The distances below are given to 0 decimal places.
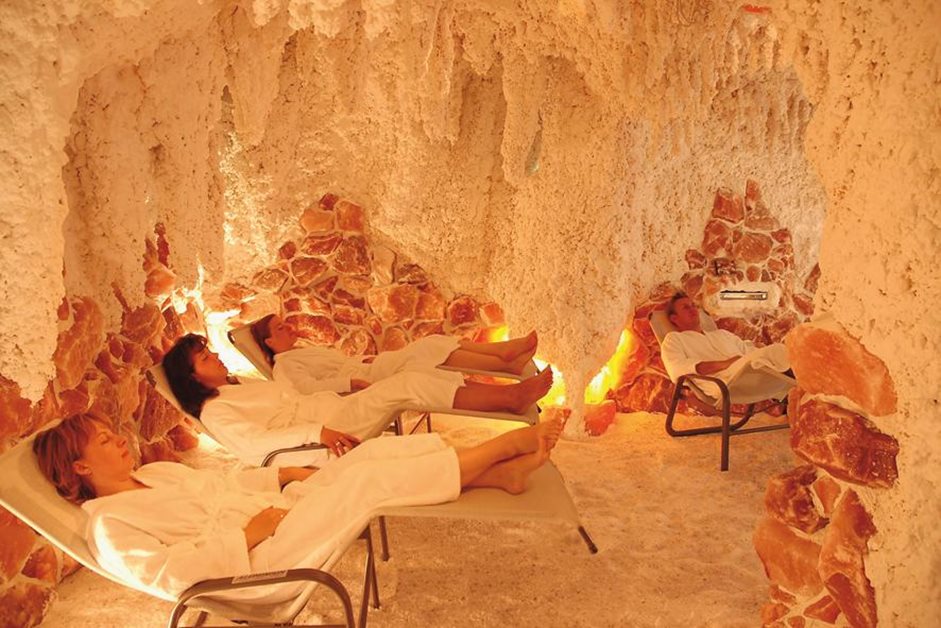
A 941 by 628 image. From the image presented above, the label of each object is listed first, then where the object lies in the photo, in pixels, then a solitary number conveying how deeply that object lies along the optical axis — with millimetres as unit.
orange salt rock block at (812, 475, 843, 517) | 1463
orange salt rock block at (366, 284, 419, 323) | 4363
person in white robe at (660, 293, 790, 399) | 3385
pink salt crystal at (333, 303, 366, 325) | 4359
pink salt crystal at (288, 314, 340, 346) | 4340
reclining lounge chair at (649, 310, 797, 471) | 3363
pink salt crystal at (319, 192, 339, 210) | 4246
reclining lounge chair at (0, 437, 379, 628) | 1512
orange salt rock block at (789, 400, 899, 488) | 1343
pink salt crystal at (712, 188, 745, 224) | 4305
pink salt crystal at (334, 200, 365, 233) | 4262
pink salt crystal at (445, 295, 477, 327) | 4434
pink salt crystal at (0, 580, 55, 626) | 2055
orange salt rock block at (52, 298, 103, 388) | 2436
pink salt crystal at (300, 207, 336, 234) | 4227
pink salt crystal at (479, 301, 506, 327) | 4441
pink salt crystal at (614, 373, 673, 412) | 4348
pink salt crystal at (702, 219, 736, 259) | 4328
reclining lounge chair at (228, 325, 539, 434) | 3240
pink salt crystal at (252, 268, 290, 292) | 4254
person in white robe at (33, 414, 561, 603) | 1622
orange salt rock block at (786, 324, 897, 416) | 1351
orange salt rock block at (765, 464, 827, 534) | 1517
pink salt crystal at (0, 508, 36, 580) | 2057
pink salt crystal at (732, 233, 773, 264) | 4371
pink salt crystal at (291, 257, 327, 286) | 4277
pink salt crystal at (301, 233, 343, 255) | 4258
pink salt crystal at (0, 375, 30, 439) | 2004
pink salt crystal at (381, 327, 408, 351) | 4395
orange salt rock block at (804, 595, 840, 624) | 1461
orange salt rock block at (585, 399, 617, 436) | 3977
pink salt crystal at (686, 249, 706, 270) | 4309
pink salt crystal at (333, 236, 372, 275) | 4301
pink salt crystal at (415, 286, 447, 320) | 4395
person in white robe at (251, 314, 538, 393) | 3301
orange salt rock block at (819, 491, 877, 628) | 1365
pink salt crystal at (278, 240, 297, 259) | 4254
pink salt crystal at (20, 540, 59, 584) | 2178
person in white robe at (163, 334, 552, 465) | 2500
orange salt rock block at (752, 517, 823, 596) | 1506
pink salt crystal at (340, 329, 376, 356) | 4371
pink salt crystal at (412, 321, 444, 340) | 4406
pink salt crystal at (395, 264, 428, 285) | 4363
